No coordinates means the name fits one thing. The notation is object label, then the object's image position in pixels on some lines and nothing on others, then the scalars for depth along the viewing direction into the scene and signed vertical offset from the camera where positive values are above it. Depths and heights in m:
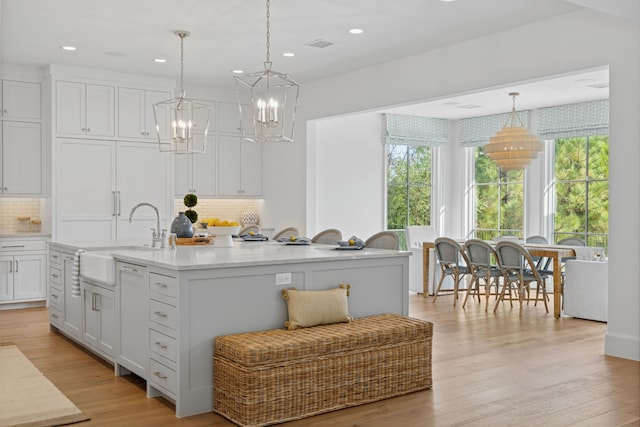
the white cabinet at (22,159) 7.49 +0.54
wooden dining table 7.01 -0.56
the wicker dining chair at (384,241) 5.27 -0.31
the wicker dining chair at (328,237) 6.48 -0.33
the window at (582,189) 9.09 +0.23
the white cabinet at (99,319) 4.61 -0.86
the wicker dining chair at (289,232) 7.35 -0.32
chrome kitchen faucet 5.03 -0.27
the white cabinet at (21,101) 7.50 +1.22
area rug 3.54 -1.19
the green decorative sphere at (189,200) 5.65 +0.04
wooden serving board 5.47 -0.31
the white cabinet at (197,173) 8.61 +0.43
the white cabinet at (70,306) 5.29 -0.86
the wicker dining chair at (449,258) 8.00 -0.67
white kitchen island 3.65 -0.58
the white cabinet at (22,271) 7.27 -0.77
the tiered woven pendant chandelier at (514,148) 8.01 +0.72
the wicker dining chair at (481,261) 7.63 -0.67
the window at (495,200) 10.16 +0.08
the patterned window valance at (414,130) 9.92 +1.21
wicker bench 3.42 -0.93
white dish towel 4.98 -0.54
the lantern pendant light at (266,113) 4.50 +0.65
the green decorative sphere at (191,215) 5.73 -0.09
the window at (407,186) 10.19 +0.30
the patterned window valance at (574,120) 8.82 +1.22
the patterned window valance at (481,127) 10.05 +1.28
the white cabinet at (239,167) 8.99 +0.54
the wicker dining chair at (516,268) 7.25 -0.73
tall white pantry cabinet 7.56 +0.59
